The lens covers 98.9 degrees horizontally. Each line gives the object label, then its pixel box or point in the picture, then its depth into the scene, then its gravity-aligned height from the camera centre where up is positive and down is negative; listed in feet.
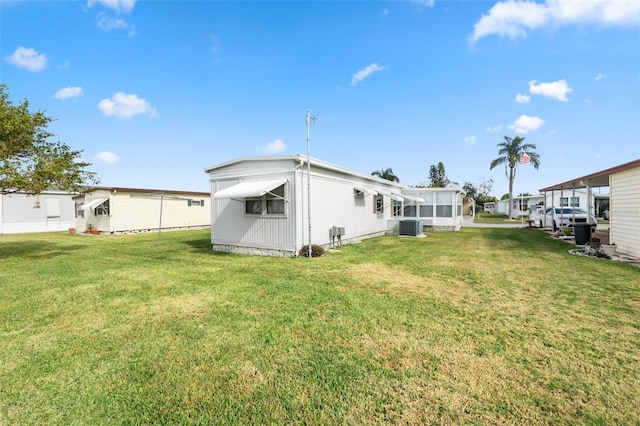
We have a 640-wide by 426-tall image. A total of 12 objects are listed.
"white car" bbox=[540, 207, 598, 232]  53.01 -2.13
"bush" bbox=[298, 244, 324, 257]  29.81 -4.55
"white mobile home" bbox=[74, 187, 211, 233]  60.29 +0.32
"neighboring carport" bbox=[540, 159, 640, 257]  27.81 +0.08
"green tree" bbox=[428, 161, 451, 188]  155.49 +18.03
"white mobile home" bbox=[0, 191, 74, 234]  68.28 -0.12
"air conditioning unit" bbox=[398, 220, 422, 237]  50.06 -3.48
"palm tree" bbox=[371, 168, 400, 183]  130.62 +17.07
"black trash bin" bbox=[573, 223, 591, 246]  36.36 -3.45
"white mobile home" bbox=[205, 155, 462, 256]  29.09 +0.60
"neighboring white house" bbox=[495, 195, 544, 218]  120.82 +1.68
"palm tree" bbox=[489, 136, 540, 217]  112.32 +22.25
